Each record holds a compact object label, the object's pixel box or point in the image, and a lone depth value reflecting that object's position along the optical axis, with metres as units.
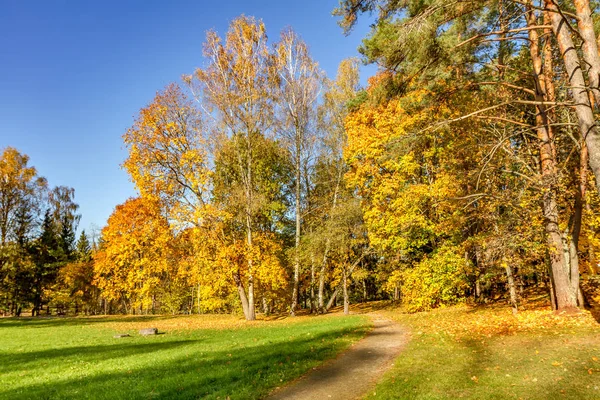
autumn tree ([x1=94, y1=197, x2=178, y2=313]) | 26.85
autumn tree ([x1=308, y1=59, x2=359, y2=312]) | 26.73
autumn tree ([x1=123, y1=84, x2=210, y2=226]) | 22.75
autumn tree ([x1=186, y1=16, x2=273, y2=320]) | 23.56
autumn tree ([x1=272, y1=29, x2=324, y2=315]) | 24.84
